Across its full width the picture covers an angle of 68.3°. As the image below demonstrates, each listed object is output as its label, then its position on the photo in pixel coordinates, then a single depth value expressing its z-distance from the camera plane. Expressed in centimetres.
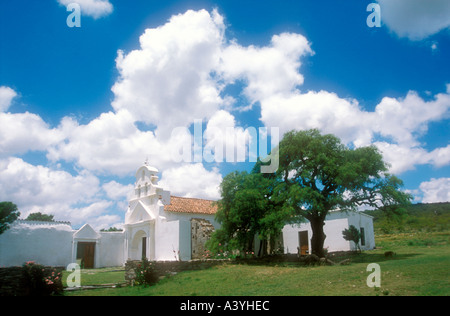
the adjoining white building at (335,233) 2480
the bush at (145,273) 1264
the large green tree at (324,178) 1768
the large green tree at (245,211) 1822
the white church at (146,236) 2292
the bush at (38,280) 1041
